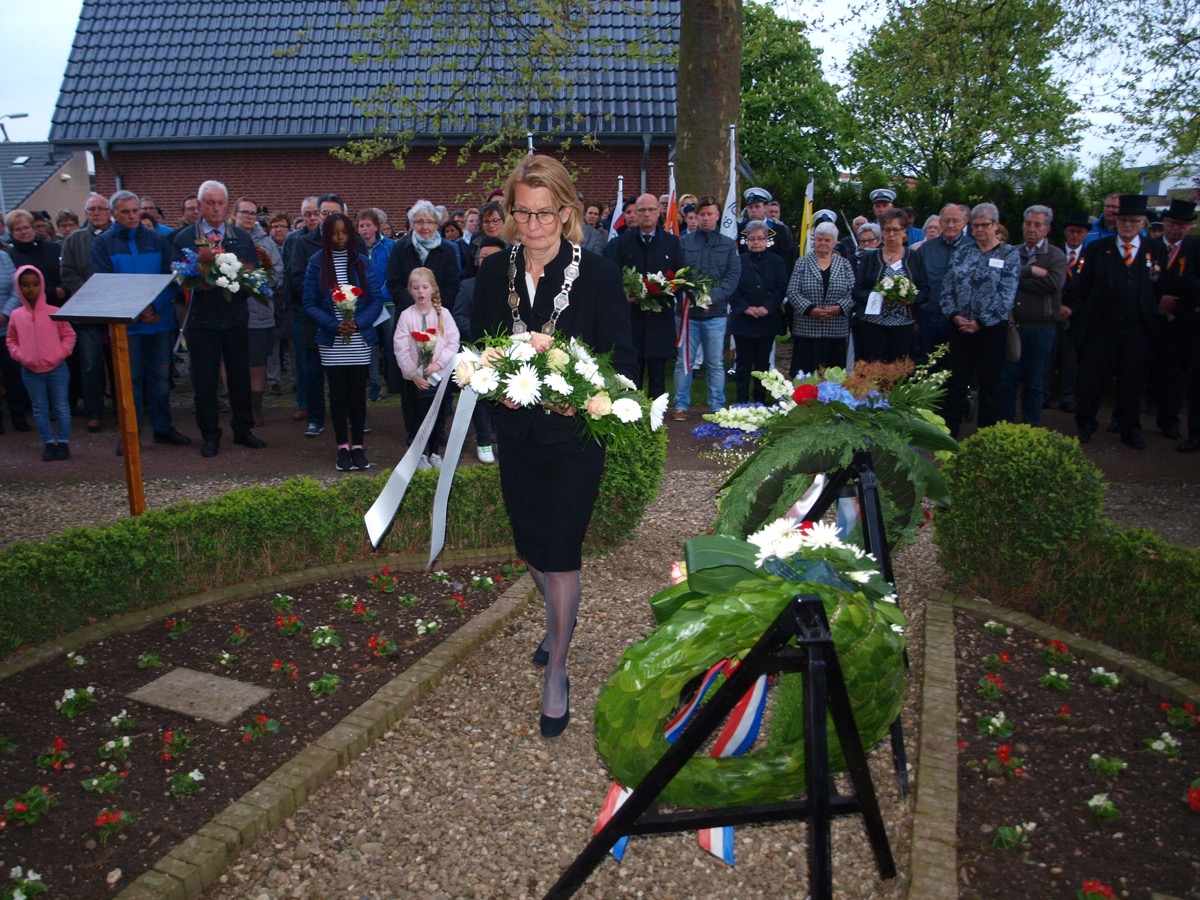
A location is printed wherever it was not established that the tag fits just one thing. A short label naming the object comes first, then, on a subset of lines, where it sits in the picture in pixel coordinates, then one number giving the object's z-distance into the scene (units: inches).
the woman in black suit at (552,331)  152.9
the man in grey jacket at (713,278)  411.2
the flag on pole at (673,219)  488.4
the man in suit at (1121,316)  375.9
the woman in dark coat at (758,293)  408.5
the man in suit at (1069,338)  433.1
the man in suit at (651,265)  395.9
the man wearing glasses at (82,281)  413.4
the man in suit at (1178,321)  386.9
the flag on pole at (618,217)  539.9
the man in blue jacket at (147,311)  370.6
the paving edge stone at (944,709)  129.6
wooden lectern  231.5
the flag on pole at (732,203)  466.3
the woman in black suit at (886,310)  370.9
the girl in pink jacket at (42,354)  366.9
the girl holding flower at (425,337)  321.7
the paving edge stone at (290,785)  129.0
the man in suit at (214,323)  356.2
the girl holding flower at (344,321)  336.5
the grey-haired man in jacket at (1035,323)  380.8
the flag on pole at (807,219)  532.4
